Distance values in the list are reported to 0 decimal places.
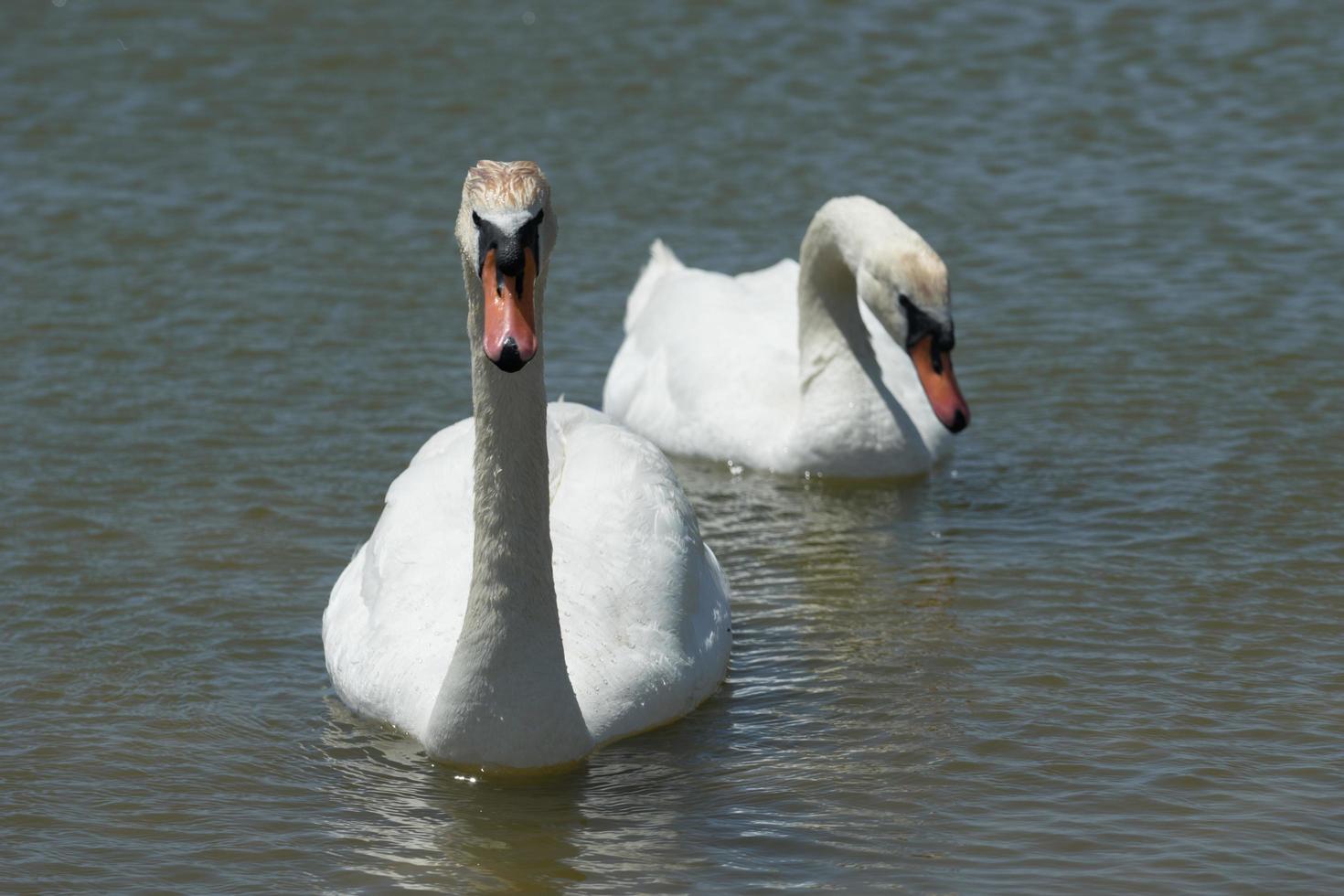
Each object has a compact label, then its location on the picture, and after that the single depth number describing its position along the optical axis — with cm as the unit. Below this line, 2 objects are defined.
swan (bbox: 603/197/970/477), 1953
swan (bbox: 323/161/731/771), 1245
